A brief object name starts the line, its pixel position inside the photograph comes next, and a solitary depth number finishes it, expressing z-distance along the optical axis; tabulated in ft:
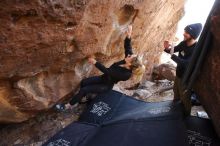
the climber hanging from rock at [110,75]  9.65
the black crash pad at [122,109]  8.63
